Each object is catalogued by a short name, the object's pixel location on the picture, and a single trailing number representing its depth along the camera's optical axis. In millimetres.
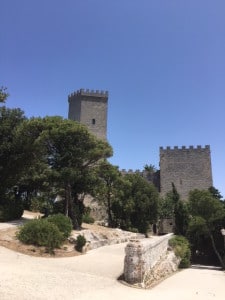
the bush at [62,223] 11958
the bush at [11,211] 14063
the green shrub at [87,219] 19956
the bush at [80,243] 11621
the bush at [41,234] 10535
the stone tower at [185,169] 34040
